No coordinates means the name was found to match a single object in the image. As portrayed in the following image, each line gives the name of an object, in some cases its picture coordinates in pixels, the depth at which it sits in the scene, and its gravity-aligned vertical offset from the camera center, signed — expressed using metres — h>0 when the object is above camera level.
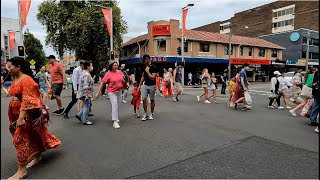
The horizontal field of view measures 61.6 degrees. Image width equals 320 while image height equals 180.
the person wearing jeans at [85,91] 6.84 -0.48
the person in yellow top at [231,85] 11.48 -0.60
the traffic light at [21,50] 16.73 +1.38
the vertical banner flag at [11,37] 27.66 +3.63
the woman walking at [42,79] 9.53 -0.24
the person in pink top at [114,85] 6.77 -0.33
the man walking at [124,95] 11.59 -1.02
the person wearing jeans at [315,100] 6.75 -0.73
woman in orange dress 3.62 -0.55
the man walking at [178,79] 12.66 -0.38
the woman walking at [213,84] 11.78 -0.55
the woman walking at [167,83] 14.05 -0.59
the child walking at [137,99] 8.22 -0.83
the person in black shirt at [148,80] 7.30 -0.22
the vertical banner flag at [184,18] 23.89 +4.85
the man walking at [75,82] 7.78 -0.29
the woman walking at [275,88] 10.34 -0.64
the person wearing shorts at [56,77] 8.15 -0.15
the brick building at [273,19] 49.94 +10.94
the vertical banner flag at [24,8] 15.51 +3.76
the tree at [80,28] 29.91 +5.12
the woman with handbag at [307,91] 7.76 -0.57
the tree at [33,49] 53.16 +4.64
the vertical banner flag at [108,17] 22.02 +4.53
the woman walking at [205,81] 11.57 -0.40
